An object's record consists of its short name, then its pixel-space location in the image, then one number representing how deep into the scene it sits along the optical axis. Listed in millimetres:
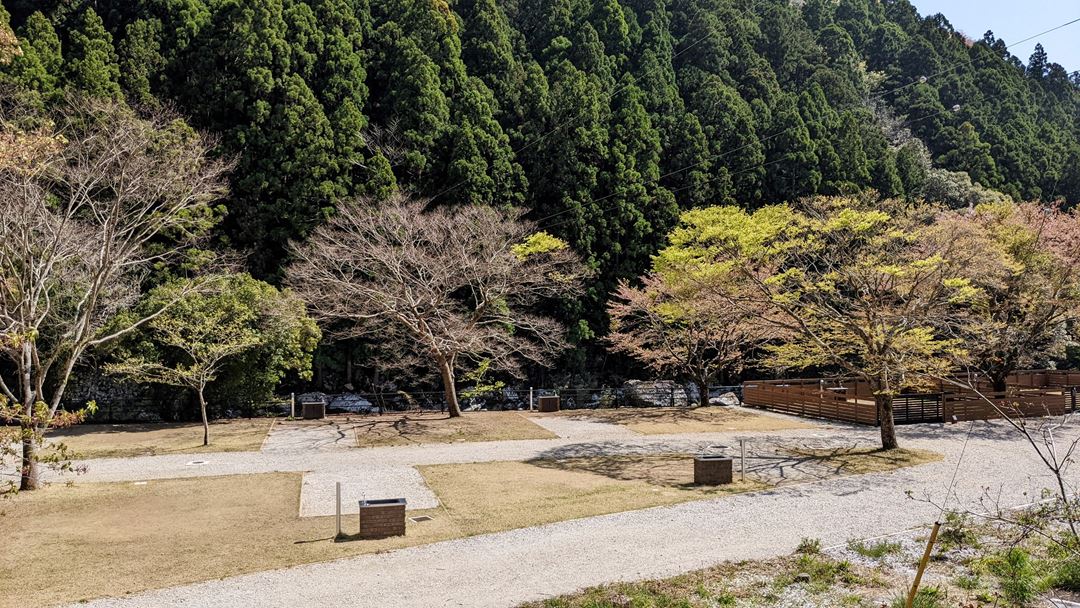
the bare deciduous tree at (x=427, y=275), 19891
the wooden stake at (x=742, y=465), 12211
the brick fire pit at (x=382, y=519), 8555
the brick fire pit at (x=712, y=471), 11547
